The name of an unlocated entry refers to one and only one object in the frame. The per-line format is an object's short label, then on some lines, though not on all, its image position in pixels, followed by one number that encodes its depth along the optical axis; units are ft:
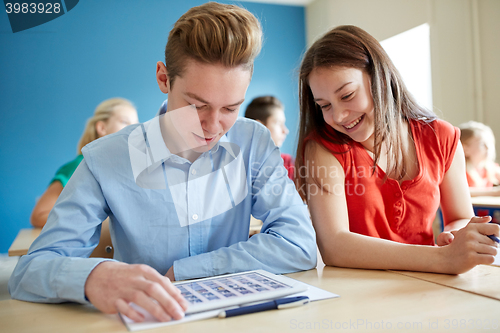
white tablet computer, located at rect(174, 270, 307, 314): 2.18
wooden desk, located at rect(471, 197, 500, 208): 7.96
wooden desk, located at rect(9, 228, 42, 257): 5.72
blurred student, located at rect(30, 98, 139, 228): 8.75
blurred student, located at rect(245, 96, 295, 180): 11.36
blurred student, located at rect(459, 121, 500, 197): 10.71
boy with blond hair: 2.91
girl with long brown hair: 3.84
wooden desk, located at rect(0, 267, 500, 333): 1.92
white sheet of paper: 1.98
